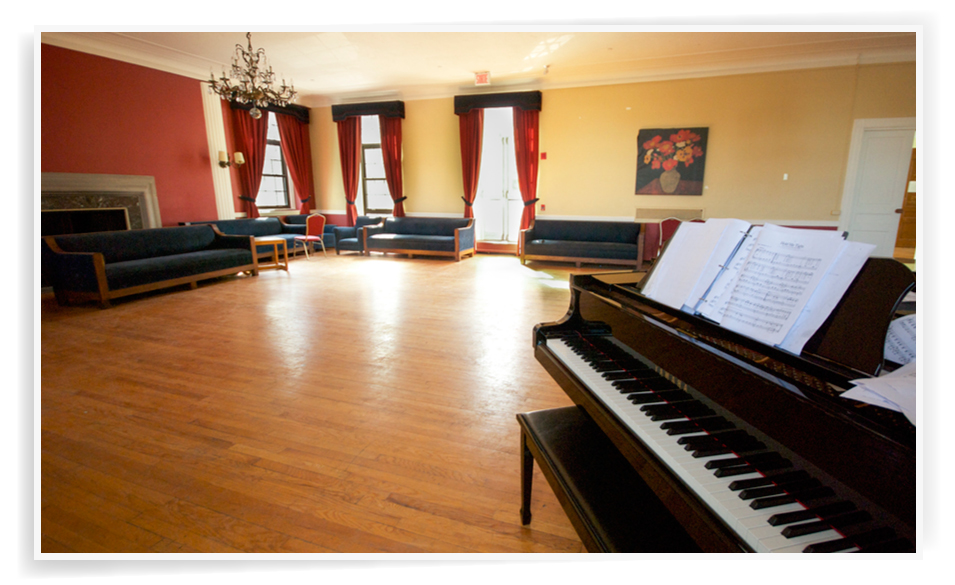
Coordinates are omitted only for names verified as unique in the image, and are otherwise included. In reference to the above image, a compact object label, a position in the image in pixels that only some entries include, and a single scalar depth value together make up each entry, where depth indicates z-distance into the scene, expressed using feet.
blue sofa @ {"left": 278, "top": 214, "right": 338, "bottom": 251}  27.76
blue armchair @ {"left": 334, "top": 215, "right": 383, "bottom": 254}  27.50
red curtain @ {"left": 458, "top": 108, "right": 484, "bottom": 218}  26.04
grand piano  2.20
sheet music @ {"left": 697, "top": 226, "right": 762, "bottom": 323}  3.83
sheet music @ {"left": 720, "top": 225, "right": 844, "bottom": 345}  3.14
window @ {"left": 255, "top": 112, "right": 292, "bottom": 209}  28.63
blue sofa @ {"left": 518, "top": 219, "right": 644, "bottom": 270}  22.39
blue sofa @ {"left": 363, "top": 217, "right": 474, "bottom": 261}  25.44
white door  20.13
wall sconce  24.18
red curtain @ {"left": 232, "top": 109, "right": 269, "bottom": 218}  25.62
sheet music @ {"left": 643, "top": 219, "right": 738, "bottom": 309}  4.27
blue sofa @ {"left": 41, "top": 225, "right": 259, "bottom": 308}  14.85
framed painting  22.54
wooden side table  21.09
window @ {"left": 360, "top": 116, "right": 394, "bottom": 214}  29.63
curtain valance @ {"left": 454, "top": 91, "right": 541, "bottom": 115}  24.49
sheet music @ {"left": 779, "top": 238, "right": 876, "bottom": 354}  2.98
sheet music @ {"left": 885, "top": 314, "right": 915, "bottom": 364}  2.93
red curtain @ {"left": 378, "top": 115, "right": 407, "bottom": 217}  27.91
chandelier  16.84
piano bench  3.22
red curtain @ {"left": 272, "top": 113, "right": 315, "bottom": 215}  28.84
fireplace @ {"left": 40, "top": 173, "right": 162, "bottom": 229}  17.29
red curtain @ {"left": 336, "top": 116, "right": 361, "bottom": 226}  29.04
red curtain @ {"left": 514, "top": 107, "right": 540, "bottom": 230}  25.04
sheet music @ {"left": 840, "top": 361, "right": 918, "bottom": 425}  2.17
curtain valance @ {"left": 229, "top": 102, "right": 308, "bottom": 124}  27.27
